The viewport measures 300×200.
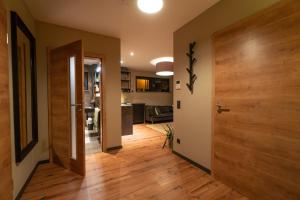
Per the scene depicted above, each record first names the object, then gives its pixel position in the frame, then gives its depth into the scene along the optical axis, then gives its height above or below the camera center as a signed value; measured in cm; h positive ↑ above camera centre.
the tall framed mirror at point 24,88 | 163 +12
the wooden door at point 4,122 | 123 -23
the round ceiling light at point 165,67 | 422 +84
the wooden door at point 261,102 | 132 -6
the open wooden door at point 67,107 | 217 -16
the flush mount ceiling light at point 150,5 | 162 +102
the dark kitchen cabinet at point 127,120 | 438 -70
